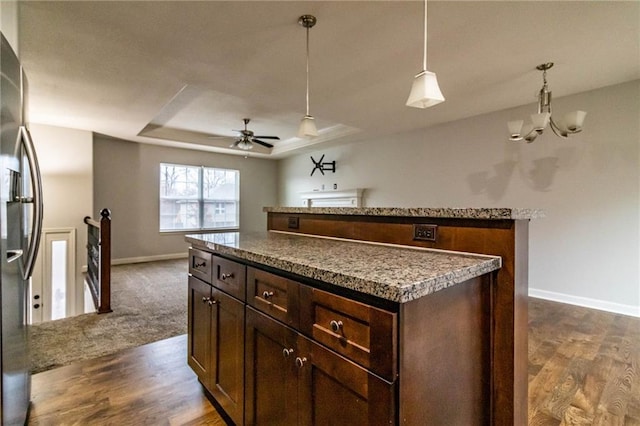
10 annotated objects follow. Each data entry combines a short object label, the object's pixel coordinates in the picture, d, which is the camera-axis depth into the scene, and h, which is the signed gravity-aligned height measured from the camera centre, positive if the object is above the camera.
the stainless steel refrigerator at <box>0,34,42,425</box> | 1.15 -0.08
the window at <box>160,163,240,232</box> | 6.48 +0.27
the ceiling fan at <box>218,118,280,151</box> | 5.06 +1.17
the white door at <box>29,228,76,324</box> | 4.32 -1.02
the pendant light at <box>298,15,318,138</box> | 2.58 +0.69
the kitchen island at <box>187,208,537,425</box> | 0.83 -0.37
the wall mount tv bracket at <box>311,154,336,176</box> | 6.68 +0.99
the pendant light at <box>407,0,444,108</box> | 1.56 +0.62
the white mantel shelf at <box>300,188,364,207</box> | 6.11 +0.27
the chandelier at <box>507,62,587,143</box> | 2.93 +0.89
